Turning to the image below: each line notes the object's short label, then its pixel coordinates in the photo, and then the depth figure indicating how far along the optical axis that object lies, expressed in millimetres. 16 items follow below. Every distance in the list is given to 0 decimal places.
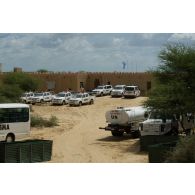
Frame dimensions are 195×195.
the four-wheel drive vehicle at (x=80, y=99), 50312
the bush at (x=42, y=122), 38312
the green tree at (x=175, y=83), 26359
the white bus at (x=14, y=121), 27547
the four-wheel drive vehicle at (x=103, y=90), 54094
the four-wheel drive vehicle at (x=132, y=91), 48656
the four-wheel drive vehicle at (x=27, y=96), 50003
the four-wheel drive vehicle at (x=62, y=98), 51928
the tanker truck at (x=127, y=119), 30203
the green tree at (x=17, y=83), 42819
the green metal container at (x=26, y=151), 20844
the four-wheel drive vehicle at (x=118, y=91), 51812
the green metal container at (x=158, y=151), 20145
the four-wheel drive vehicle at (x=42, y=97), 52288
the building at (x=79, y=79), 53188
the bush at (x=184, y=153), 17047
